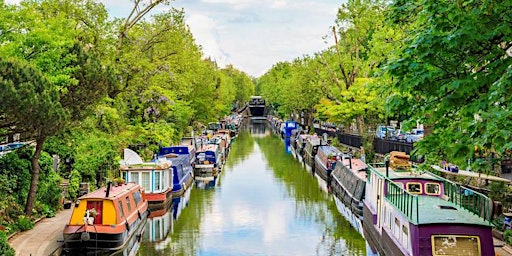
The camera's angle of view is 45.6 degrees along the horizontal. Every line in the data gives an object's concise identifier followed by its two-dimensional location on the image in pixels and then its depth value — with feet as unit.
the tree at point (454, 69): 39.60
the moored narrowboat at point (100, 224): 72.64
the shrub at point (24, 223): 73.82
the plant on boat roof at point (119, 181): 93.50
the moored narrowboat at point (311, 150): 189.87
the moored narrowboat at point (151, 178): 110.42
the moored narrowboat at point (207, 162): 167.73
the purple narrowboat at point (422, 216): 55.88
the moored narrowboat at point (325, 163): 151.43
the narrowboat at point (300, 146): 224.61
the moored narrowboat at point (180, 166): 128.16
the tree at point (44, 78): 59.77
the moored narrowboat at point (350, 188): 103.40
